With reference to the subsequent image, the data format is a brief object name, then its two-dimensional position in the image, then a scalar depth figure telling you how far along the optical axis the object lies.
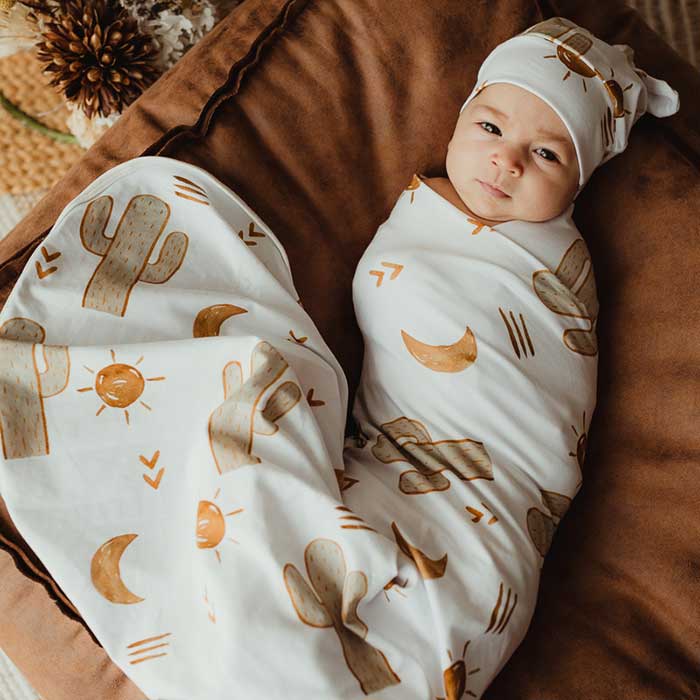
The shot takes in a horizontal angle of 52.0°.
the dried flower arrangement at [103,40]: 1.12
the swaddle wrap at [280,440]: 0.76
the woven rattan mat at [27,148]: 1.45
